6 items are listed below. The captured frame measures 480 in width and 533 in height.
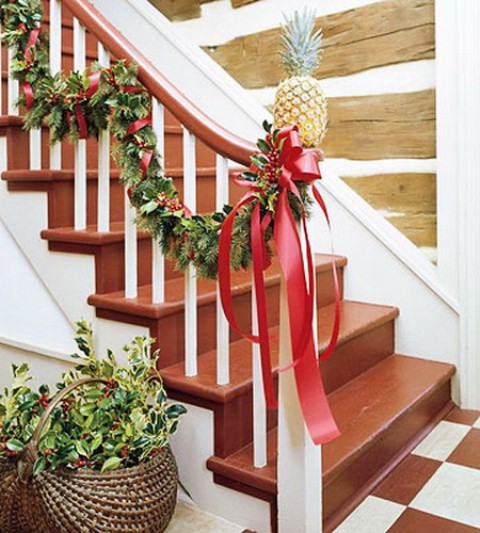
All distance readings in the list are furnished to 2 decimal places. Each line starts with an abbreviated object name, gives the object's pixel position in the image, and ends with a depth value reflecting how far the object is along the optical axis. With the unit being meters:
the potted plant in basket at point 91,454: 1.43
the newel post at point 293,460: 1.49
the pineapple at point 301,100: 1.50
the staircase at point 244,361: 1.68
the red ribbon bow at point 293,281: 1.40
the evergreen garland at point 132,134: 1.47
